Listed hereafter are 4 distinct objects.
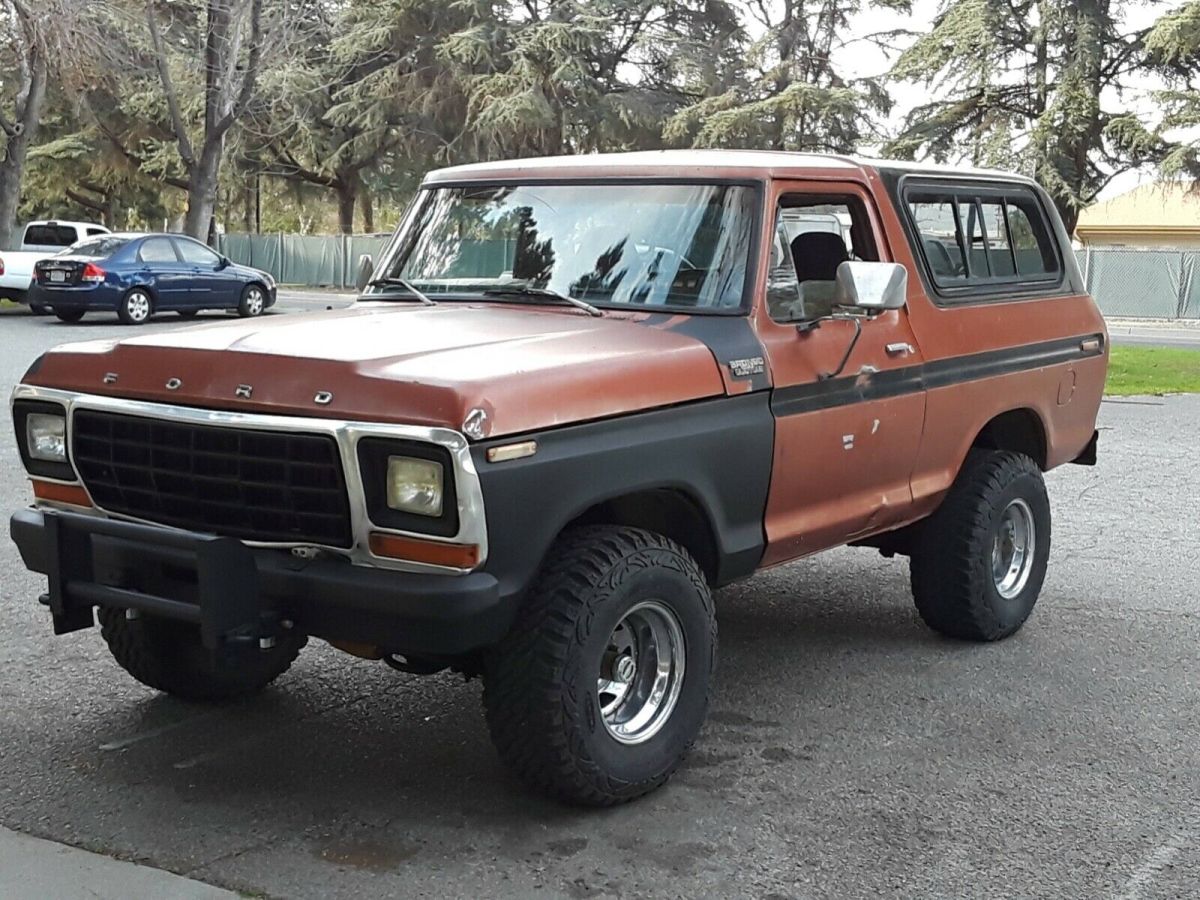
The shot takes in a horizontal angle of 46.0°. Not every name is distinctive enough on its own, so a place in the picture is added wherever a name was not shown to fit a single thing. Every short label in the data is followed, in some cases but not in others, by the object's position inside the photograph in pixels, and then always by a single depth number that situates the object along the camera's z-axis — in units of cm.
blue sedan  2186
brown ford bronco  388
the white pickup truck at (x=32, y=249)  2492
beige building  4616
